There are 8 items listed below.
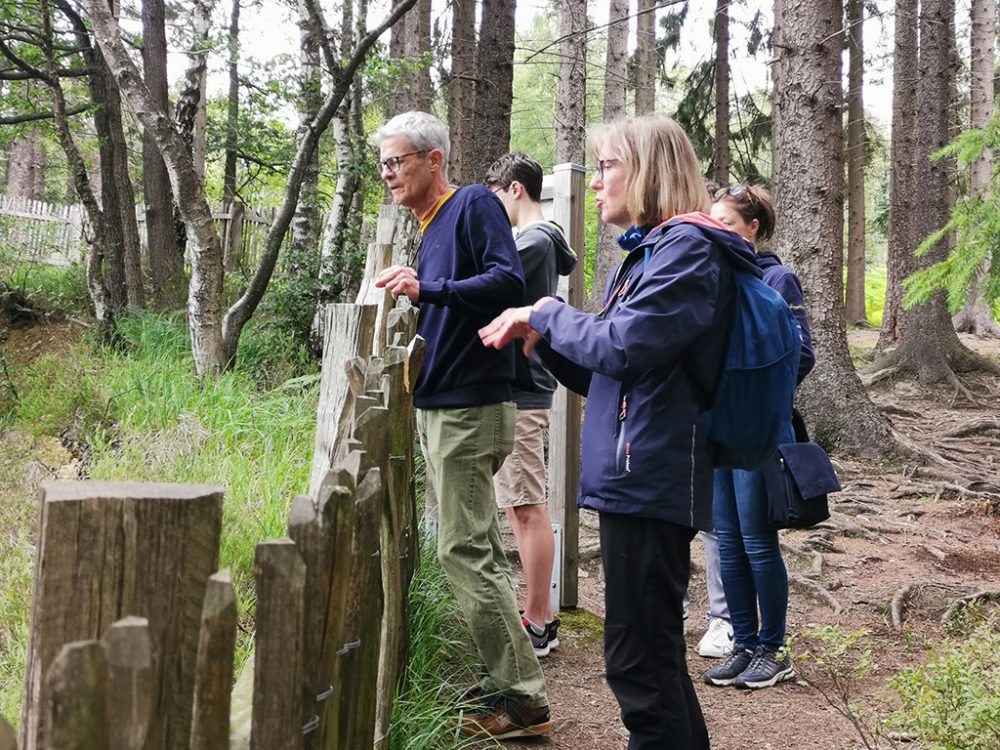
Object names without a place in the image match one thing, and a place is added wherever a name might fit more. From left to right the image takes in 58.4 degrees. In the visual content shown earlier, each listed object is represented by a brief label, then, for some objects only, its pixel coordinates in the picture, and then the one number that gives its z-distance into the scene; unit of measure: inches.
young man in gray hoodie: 151.5
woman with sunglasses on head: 146.0
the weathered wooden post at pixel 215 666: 40.9
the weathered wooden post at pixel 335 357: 137.1
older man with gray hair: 118.9
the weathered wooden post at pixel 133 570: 41.2
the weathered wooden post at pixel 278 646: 45.9
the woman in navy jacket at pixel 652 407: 87.1
